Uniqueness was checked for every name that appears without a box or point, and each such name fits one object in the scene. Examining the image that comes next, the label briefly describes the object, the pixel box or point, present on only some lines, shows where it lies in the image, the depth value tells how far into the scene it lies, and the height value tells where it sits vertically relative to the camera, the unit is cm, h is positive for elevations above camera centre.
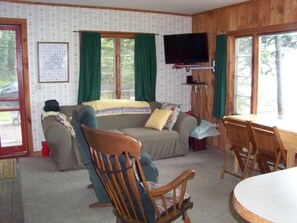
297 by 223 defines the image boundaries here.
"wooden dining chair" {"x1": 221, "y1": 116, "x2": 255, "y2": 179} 369 -70
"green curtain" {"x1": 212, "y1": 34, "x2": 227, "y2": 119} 518 +9
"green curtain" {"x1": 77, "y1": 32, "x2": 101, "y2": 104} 523 +25
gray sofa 425 -80
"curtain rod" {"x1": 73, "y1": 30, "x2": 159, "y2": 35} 520 +85
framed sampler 504 +33
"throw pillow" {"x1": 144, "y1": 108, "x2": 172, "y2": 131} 507 -62
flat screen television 547 +59
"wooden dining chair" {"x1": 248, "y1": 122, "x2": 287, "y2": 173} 332 -70
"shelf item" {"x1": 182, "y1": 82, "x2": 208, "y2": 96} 576 -10
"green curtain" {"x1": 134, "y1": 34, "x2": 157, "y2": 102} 562 +28
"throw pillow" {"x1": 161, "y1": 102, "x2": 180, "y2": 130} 512 -57
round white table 118 -49
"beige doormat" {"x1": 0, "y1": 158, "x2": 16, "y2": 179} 428 -125
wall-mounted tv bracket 559 +27
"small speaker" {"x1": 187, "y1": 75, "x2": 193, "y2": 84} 598 +4
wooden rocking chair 184 -66
